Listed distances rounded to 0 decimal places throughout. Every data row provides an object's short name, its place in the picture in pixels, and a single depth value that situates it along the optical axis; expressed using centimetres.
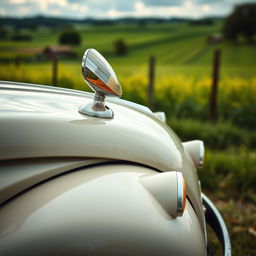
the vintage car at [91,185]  106
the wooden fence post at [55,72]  915
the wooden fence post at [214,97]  693
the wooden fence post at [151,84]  735
